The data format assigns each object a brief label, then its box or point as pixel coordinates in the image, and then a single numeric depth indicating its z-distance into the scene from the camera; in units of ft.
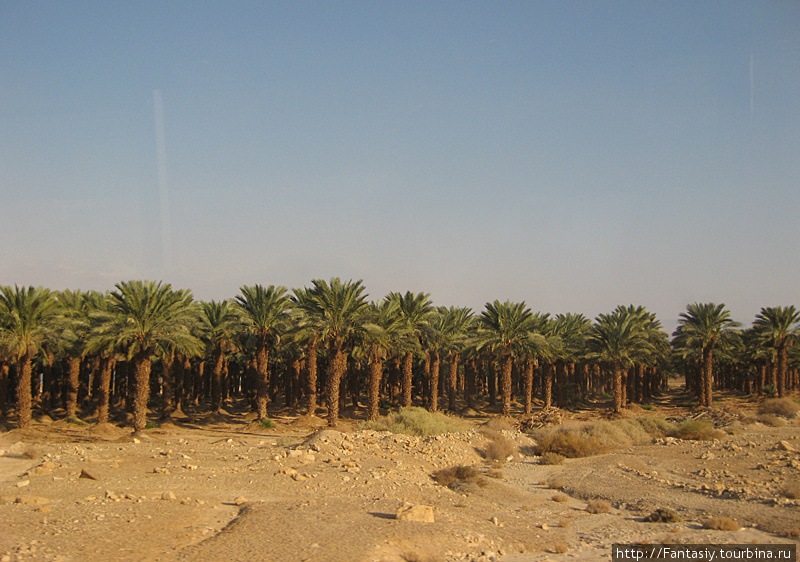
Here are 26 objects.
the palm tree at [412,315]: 137.39
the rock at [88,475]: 59.98
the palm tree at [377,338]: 111.86
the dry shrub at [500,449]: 91.20
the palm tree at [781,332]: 173.06
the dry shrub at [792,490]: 59.26
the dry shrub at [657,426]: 112.68
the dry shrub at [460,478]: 67.33
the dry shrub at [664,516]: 52.90
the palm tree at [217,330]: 132.26
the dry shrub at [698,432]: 103.19
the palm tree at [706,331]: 161.89
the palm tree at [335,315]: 112.37
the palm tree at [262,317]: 127.95
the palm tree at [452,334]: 157.58
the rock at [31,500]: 49.83
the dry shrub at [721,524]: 49.34
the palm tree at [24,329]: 108.37
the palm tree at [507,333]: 142.72
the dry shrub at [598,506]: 57.72
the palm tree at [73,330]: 115.44
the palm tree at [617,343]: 150.61
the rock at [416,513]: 47.04
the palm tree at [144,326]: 104.68
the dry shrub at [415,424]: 101.65
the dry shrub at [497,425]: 111.34
